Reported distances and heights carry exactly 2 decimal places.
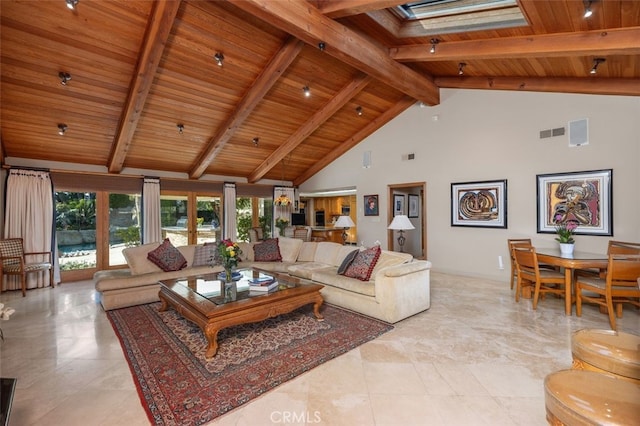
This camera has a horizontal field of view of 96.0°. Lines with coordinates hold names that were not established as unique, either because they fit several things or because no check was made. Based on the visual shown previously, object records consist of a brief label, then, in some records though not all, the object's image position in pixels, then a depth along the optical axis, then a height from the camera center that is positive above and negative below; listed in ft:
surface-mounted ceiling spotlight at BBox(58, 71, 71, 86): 12.92 +6.21
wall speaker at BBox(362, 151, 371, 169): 24.93 +4.32
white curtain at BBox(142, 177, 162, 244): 22.24 +0.14
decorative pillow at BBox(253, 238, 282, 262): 17.97 -2.60
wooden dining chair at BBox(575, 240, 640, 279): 12.28 -1.97
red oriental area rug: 6.67 -4.35
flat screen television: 29.50 -0.90
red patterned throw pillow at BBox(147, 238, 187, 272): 15.25 -2.43
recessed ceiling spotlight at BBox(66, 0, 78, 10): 9.48 +7.01
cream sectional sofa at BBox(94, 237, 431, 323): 11.23 -3.19
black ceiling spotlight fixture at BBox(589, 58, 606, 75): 12.09 +6.02
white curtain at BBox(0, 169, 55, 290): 17.44 +0.10
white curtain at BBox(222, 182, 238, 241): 26.71 -0.06
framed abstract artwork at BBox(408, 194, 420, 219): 26.66 +0.11
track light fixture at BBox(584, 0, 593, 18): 8.80 +6.08
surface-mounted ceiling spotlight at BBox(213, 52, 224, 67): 13.51 +7.27
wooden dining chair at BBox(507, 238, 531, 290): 14.72 -1.95
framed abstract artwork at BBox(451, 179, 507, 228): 17.70 +0.22
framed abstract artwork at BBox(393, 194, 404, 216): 24.21 +0.38
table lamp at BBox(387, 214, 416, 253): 17.24 -0.89
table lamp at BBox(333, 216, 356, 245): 20.68 -0.92
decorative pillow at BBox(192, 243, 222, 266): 16.67 -2.57
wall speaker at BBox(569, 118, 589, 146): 14.66 +3.77
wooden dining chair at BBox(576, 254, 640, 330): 10.23 -2.97
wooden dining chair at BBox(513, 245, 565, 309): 12.47 -3.08
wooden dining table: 11.32 -2.27
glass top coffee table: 8.70 -3.05
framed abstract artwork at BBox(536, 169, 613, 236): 14.14 +0.22
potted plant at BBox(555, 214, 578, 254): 12.89 -1.61
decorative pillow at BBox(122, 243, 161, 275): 14.71 -2.48
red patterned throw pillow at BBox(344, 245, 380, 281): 12.54 -2.46
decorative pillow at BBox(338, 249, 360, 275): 13.38 -2.44
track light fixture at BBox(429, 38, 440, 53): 13.21 +7.62
